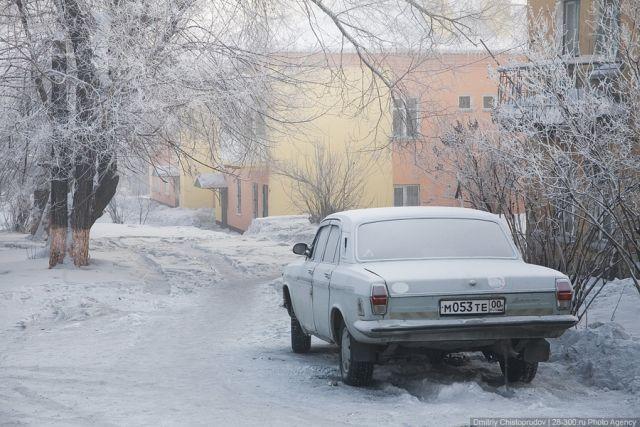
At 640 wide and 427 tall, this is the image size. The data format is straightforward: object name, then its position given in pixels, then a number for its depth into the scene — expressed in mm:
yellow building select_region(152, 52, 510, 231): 35562
